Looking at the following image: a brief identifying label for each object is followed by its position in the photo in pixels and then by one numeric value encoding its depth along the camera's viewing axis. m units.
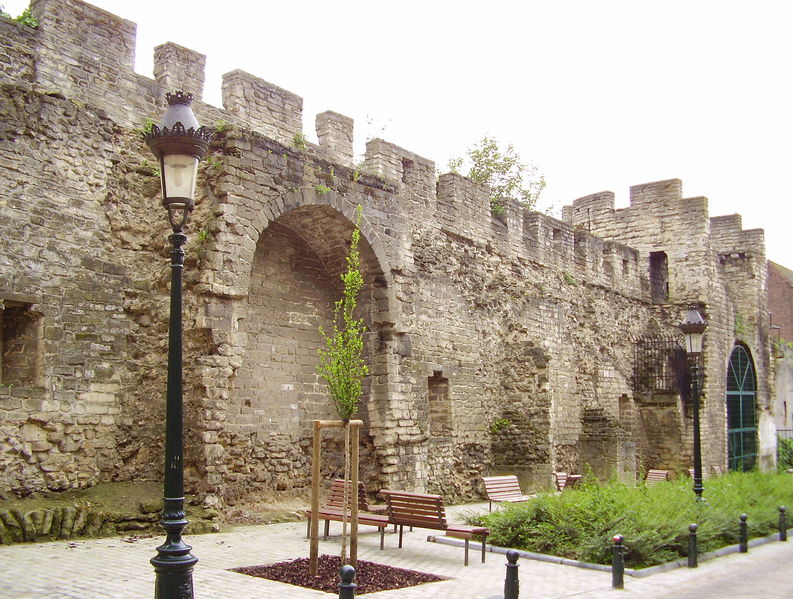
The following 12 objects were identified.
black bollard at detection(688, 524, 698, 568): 9.49
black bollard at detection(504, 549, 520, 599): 6.63
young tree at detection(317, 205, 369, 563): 8.63
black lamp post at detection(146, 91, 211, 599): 5.73
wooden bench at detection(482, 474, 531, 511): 12.95
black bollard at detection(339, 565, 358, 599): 5.34
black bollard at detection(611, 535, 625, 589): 8.16
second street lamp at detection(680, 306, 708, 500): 14.19
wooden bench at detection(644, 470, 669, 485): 19.67
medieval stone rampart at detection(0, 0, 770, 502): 10.49
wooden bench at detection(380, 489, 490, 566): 9.38
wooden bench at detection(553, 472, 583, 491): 15.87
